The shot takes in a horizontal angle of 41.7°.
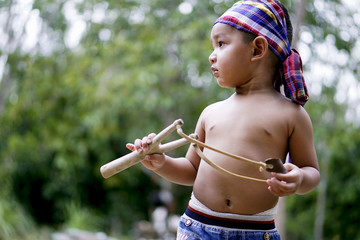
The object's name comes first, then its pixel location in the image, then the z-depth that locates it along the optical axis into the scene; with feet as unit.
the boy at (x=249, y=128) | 4.87
